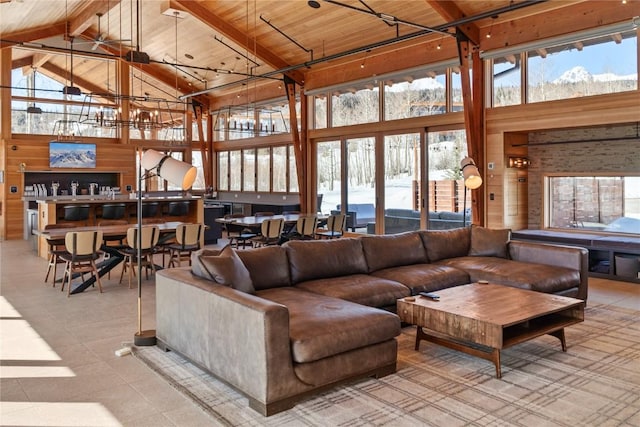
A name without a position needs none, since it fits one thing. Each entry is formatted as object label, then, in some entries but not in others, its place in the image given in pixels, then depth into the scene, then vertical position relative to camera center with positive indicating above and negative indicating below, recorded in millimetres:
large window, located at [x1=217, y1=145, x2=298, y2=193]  14680 +1216
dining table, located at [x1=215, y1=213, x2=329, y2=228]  9469 -202
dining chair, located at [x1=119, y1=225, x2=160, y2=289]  7285 -483
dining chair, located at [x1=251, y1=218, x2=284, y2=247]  9109 -409
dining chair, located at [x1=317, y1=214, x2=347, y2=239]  9977 -355
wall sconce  9109 +782
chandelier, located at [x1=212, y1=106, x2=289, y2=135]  14656 +2785
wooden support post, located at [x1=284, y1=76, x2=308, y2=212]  13117 +1538
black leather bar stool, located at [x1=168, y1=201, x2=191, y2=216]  11203 +43
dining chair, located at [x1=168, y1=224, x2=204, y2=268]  7867 -456
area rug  3084 -1254
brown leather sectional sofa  3186 -732
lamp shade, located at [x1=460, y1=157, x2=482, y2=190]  6734 +405
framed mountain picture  13859 +1558
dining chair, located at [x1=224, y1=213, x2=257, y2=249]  9623 -464
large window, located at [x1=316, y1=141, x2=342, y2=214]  12781 +864
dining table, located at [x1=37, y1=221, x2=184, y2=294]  6848 -356
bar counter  9750 +27
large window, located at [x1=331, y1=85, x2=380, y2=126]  11625 +2380
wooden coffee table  3762 -847
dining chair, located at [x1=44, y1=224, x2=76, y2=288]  7055 -566
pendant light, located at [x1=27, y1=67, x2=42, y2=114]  13180 +2820
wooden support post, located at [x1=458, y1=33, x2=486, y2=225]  9086 +1924
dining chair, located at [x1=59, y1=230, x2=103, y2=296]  6578 -496
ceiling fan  13784 +4857
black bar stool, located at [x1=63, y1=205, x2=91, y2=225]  9750 -16
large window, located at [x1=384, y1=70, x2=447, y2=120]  10211 +2286
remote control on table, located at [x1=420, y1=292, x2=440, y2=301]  4371 -767
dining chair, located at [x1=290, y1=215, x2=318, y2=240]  9749 -368
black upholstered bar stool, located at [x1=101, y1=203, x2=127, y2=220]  10258 -3
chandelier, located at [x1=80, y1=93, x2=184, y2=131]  11445 +2622
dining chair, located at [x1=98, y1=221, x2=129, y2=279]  7799 -399
